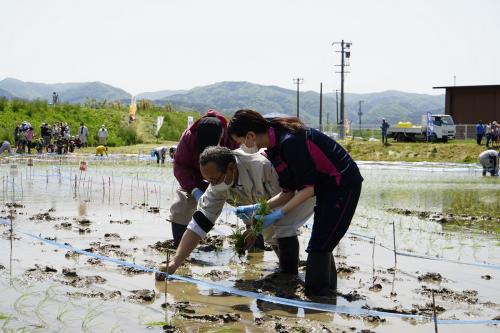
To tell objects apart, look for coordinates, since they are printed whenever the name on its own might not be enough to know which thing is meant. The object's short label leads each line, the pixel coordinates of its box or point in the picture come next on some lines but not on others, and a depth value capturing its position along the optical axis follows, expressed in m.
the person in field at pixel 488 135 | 31.25
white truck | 37.25
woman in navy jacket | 5.24
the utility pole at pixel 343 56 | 53.56
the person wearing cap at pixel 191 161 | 6.65
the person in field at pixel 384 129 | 35.09
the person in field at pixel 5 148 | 28.45
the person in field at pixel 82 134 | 34.91
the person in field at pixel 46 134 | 31.84
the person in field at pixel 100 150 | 30.73
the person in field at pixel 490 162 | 22.47
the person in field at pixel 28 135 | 31.19
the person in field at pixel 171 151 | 29.48
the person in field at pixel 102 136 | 35.34
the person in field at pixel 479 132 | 32.44
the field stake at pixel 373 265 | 6.28
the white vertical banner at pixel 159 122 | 40.97
